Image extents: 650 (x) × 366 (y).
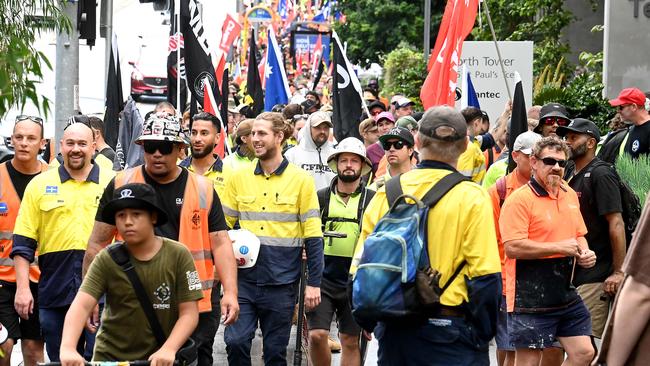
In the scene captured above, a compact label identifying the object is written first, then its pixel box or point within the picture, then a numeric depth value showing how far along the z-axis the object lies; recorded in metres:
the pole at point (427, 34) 31.22
